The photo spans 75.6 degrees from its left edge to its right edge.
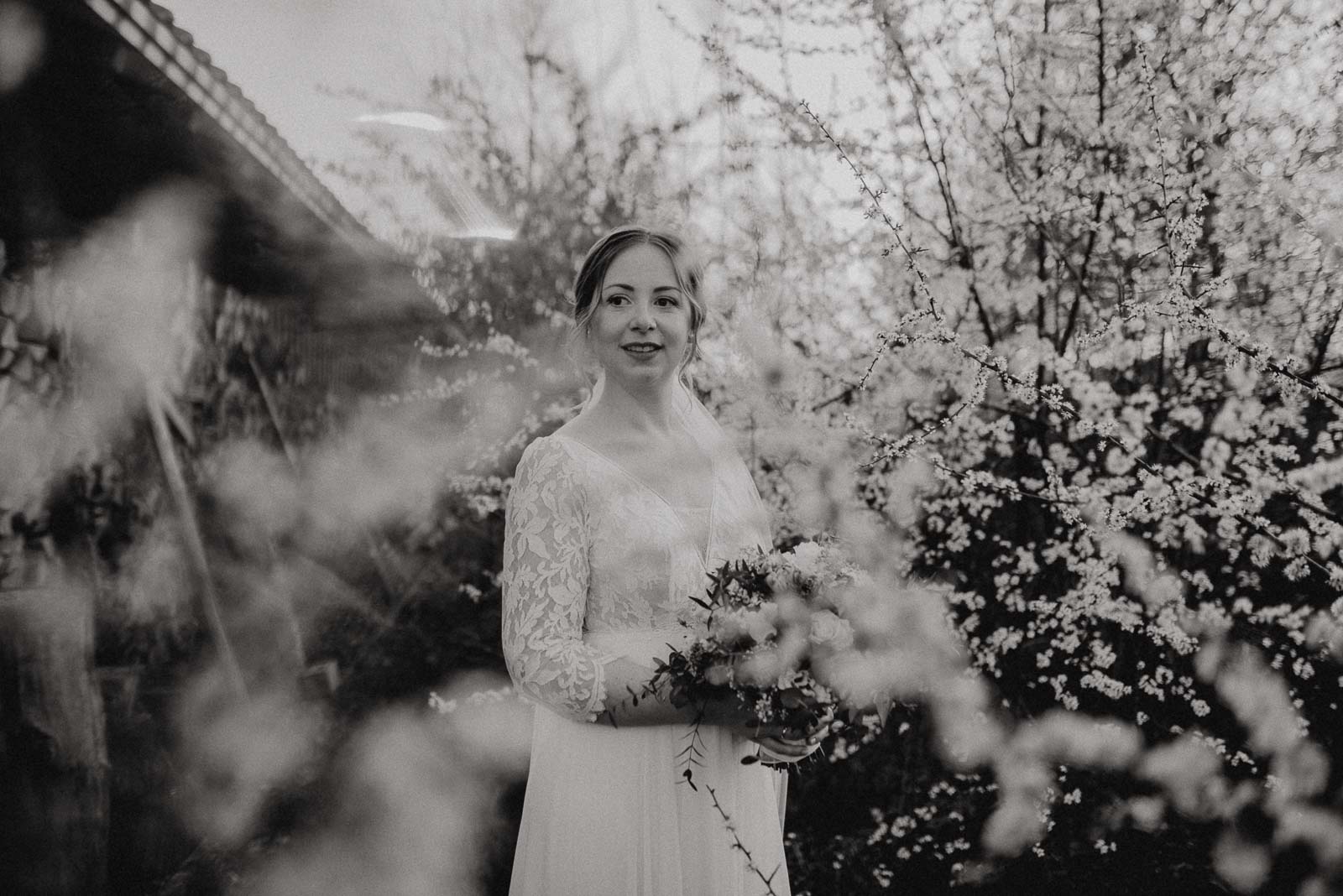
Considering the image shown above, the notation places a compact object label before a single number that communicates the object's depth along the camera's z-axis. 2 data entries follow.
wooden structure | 2.60
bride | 1.74
